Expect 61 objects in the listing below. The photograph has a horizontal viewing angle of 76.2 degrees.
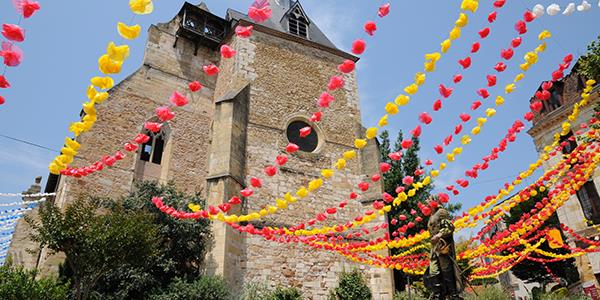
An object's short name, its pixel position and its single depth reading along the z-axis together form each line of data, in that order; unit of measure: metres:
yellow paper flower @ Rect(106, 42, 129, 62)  3.52
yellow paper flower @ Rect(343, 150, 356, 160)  5.21
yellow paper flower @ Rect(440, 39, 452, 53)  4.59
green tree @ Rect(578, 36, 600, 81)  9.45
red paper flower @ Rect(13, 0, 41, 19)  3.18
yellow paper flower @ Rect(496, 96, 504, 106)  5.82
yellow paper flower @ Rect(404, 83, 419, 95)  4.77
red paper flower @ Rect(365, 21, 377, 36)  4.21
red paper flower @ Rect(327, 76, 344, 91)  4.33
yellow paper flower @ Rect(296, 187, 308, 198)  5.40
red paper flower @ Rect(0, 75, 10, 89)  3.30
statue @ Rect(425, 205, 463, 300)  4.56
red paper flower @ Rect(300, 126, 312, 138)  5.14
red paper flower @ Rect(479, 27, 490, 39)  4.86
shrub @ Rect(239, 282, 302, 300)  9.04
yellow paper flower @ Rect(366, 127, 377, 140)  5.00
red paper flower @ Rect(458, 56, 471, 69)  5.05
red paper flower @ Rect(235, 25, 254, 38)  3.95
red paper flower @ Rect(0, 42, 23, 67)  3.22
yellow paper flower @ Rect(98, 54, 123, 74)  3.55
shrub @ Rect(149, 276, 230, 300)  8.12
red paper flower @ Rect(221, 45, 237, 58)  4.03
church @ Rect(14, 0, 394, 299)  10.27
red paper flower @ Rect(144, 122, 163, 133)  4.73
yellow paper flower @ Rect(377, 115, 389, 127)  4.99
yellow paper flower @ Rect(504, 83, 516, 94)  5.68
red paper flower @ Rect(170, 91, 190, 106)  4.06
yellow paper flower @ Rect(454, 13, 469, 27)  4.44
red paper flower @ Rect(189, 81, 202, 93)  4.33
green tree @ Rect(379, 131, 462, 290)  14.83
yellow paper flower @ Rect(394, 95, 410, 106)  4.76
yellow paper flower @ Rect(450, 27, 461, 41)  4.56
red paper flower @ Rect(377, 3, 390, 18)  4.14
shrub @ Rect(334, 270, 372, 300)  10.46
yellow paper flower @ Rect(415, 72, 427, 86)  4.73
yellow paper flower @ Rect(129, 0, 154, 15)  3.45
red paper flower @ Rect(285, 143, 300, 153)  5.42
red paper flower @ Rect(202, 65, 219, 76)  4.33
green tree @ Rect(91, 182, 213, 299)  8.73
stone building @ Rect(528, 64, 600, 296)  13.91
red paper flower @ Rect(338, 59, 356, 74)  4.34
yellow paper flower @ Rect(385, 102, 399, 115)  4.83
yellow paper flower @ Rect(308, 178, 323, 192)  5.34
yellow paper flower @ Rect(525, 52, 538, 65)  5.24
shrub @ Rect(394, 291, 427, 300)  10.16
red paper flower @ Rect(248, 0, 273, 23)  3.71
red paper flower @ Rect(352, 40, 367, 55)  4.22
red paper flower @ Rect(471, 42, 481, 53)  4.96
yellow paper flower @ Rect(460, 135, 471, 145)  6.53
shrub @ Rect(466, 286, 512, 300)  10.02
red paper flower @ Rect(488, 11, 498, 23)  4.71
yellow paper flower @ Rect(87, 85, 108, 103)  3.93
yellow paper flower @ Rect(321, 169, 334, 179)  5.48
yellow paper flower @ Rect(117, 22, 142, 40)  3.49
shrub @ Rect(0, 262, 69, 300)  7.53
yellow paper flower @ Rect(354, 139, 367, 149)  4.88
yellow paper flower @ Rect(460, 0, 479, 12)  4.27
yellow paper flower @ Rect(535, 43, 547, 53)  5.19
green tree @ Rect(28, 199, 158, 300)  7.71
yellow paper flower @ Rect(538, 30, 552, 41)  5.10
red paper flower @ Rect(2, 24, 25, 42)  3.23
